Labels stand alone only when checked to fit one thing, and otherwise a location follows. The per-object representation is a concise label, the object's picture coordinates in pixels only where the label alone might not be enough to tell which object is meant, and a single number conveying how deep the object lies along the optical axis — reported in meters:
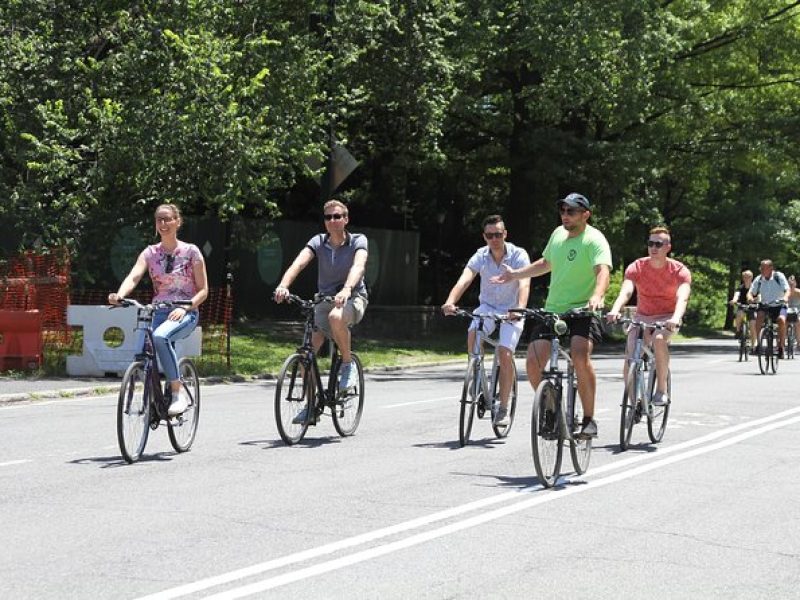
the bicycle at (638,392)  11.56
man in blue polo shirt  11.53
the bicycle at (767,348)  23.91
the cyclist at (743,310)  25.58
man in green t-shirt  9.94
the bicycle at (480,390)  11.67
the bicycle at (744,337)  27.31
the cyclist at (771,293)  25.44
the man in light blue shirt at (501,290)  11.93
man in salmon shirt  12.00
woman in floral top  10.47
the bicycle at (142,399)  10.12
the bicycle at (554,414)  9.20
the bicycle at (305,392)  11.27
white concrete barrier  19.59
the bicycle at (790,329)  28.86
